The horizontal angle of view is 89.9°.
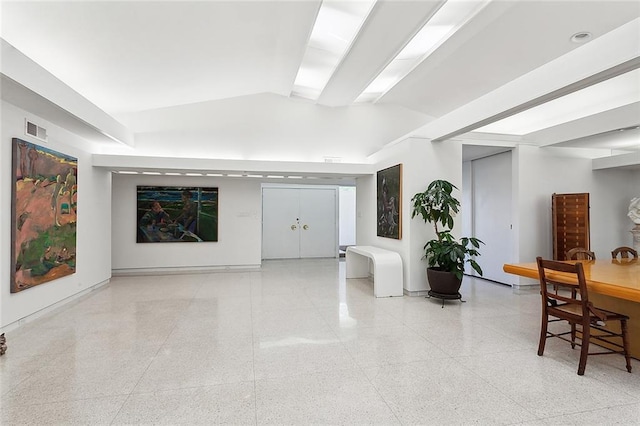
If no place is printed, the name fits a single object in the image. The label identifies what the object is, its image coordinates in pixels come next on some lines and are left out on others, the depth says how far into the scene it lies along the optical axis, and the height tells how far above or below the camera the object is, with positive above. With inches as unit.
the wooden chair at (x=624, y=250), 175.0 -19.8
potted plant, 195.3 -20.0
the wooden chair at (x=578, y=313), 110.0 -36.2
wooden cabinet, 218.2 -5.1
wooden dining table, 106.4 -24.0
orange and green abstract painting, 151.7 -0.7
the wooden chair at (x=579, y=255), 168.7 -22.5
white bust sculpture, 187.2 +2.3
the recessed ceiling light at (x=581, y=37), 156.2 +88.3
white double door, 407.2 -10.2
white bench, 216.4 -40.2
